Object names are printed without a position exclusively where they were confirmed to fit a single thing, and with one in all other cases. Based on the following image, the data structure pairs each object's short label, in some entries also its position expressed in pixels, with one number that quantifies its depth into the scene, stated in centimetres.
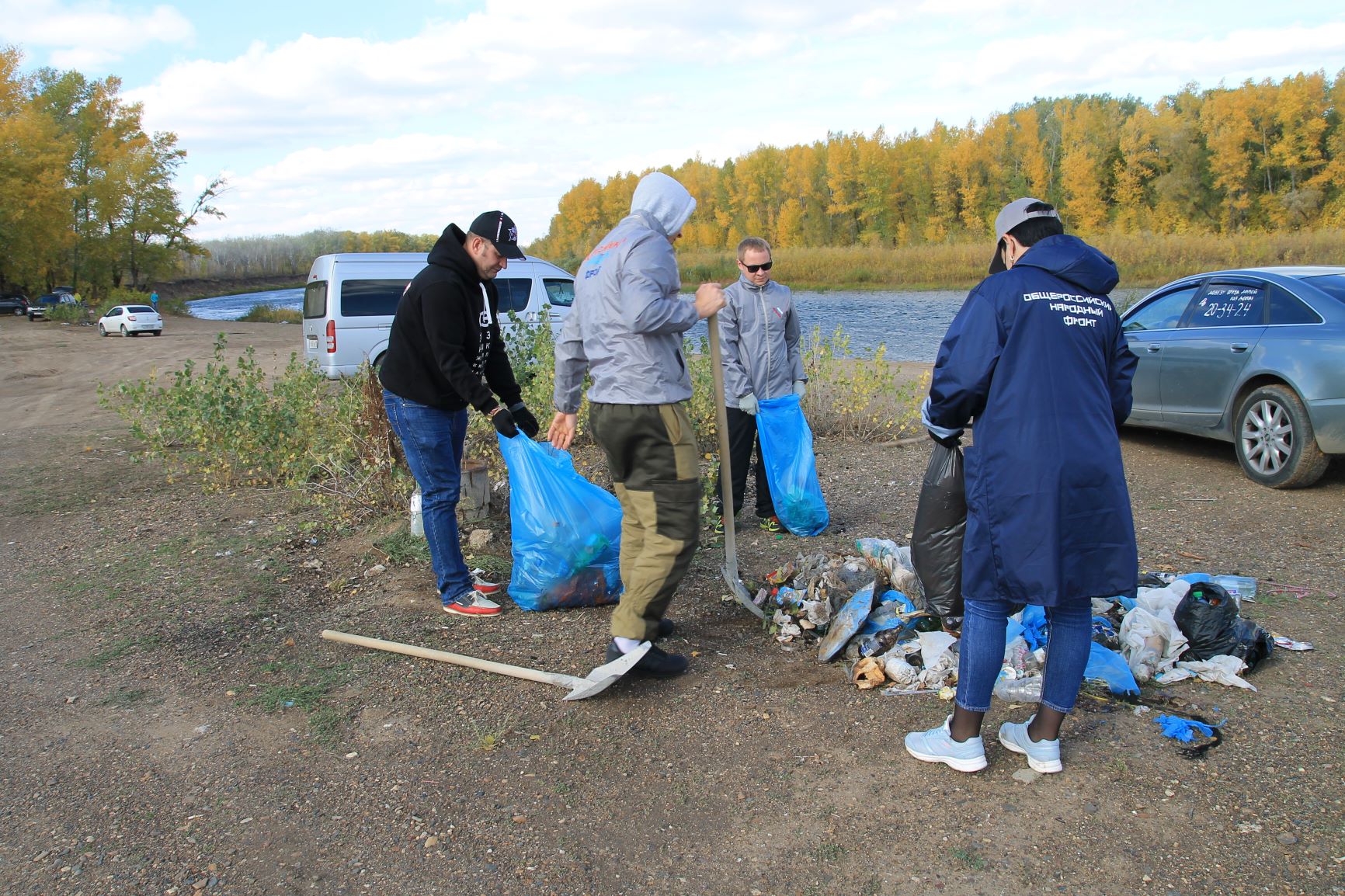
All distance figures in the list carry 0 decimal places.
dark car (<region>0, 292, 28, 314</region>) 3969
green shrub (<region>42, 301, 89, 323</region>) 3628
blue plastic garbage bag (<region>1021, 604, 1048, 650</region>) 354
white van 1275
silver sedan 600
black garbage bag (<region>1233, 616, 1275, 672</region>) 347
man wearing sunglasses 540
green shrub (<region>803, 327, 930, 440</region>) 848
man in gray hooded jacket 327
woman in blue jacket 255
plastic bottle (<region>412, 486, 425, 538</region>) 502
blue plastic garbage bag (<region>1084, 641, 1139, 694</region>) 327
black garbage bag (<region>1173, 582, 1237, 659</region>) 346
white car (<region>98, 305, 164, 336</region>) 3080
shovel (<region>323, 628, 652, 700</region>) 331
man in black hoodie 387
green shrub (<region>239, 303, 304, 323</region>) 3978
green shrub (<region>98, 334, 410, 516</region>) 577
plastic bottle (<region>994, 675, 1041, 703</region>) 326
